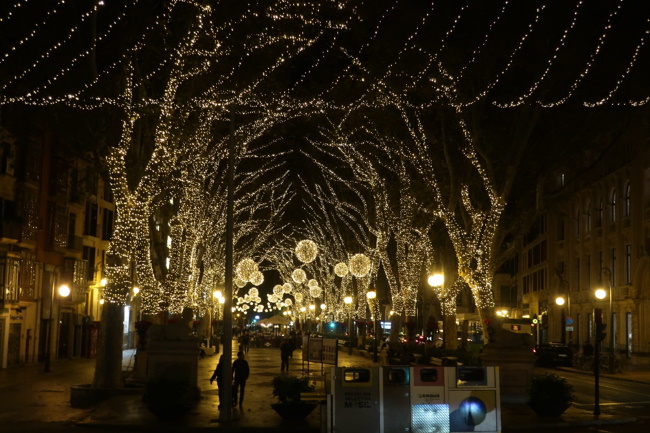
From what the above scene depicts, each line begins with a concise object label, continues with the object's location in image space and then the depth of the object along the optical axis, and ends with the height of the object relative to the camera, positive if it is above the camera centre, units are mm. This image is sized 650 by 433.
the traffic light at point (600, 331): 23431 +45
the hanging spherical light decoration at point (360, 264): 47906 +3421
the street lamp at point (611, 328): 55638 +314
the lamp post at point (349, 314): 61278 +1071
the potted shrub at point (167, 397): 20750 -1695
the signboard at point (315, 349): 30359 -761
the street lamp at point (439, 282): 38969 +2081
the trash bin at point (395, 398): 16406 -1278
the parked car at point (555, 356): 49875 -1341
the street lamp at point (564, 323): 64775 +711
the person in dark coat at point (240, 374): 24344 -1332
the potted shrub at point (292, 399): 21203 -1720
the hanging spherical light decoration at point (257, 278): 63562 +3529
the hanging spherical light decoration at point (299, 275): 65938 +3821
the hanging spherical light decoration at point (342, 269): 55469 +3633
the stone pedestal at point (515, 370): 25375 -1109
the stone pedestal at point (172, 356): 24109 -858
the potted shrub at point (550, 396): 21938 -1570
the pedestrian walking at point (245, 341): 57081 -974
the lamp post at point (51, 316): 39406 +302
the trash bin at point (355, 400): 16531 -1328
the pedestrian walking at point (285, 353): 38969 -1148
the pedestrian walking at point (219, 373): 23047 -1258
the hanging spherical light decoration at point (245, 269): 54819 +3479
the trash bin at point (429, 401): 16219 -1304
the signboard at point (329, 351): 29445 -777
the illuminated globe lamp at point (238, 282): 59656 +3204
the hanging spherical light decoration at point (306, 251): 49281 +4204
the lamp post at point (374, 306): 50809 +1417
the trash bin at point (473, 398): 16156 -1228
